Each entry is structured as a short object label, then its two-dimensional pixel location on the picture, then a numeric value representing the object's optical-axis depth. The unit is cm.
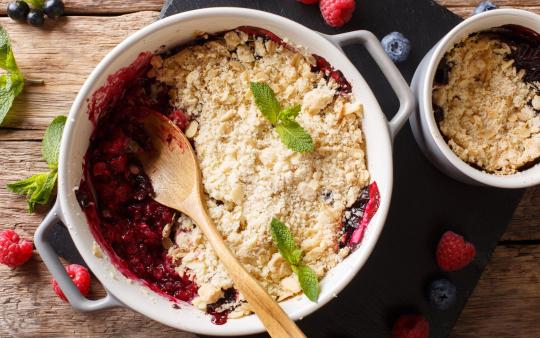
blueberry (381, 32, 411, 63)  44
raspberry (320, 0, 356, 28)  43
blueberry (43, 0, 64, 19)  47
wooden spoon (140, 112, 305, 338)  38
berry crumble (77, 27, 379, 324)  40
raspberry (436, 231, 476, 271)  44
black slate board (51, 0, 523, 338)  45
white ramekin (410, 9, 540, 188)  41
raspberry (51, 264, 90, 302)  44
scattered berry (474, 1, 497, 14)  46
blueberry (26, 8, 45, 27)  47
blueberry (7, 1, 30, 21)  47
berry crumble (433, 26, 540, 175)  43
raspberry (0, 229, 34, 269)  45
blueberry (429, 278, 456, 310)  45
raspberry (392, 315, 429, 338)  44
